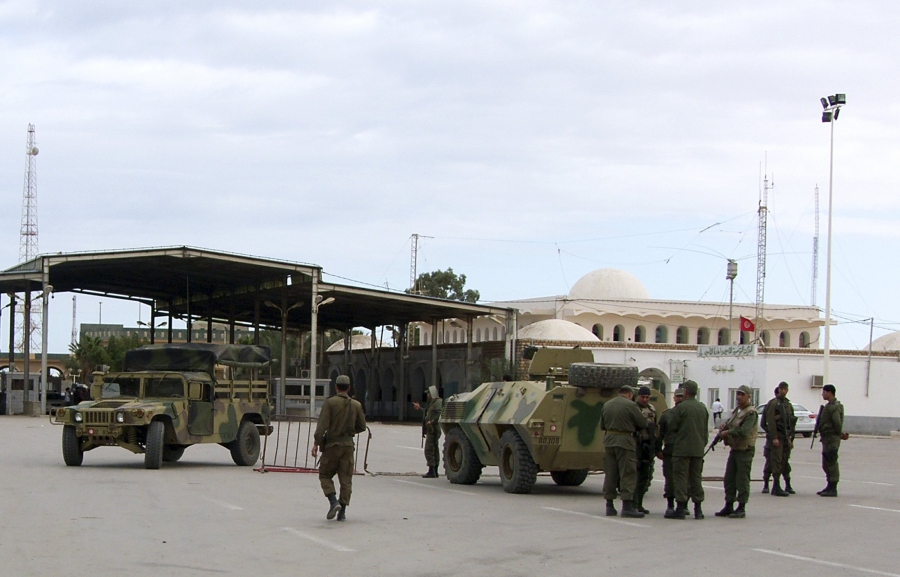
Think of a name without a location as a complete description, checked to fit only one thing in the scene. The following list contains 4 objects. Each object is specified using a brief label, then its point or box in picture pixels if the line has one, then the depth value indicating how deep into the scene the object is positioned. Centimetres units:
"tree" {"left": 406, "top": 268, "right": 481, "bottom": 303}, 9631
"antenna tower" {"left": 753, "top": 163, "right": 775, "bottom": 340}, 7119
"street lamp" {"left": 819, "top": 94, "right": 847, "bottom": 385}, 4522
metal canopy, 4672
